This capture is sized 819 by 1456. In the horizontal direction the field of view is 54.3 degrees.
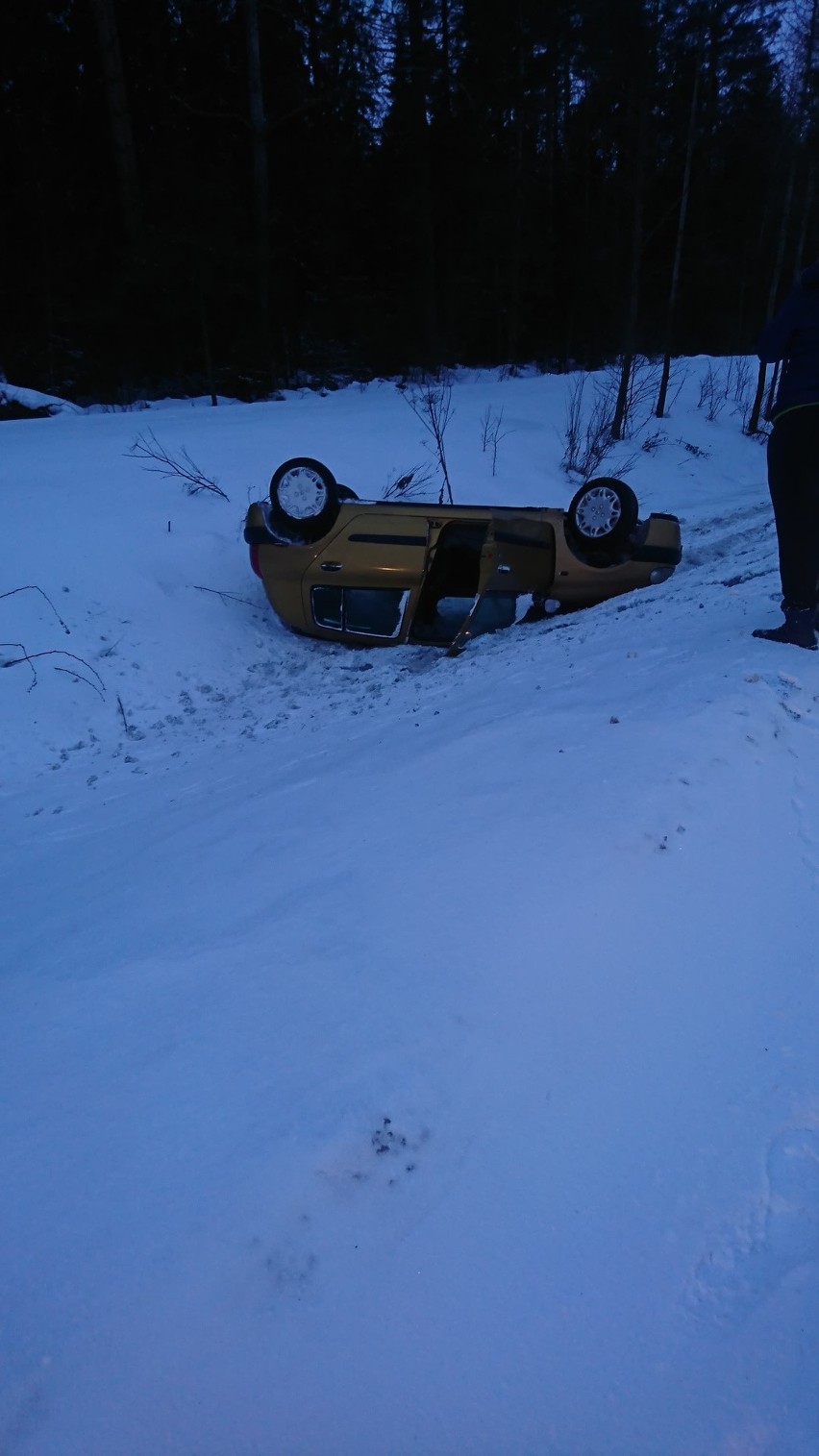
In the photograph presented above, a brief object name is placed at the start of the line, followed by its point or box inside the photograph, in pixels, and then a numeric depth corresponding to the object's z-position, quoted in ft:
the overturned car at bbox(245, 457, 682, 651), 17.08
